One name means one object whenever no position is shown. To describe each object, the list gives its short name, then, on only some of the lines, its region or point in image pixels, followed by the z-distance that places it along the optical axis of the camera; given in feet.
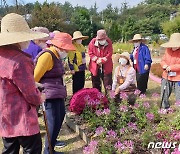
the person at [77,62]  19.42
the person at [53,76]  10.51
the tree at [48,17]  84.43
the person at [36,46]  14.88
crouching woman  17.28
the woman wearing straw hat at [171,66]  15.94
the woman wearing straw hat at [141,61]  20.95
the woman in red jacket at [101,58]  20.15
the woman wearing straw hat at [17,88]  7.88
